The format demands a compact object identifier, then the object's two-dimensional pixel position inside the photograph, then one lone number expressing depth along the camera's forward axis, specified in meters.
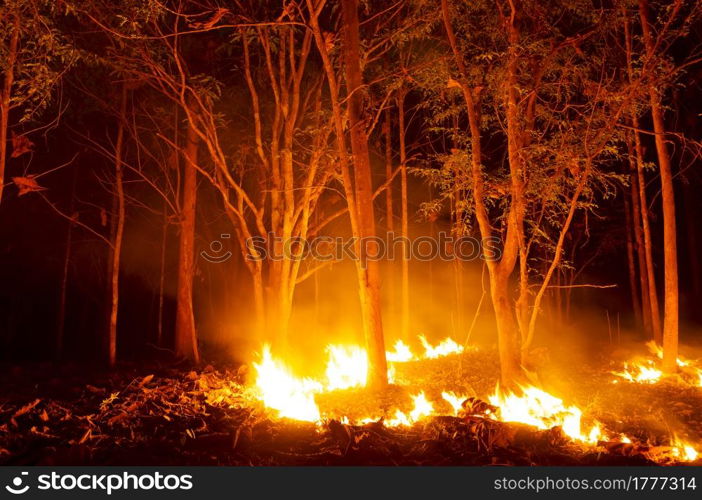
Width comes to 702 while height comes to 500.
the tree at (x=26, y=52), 8.08
